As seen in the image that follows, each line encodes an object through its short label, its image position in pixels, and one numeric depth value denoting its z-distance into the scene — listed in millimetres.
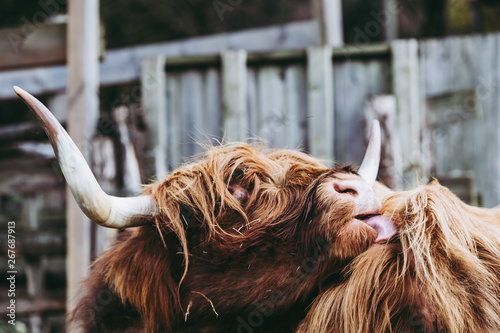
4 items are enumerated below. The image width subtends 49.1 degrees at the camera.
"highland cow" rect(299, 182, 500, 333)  2020
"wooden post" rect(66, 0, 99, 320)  4195
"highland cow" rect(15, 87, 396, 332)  2188
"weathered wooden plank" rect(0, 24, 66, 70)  4457
